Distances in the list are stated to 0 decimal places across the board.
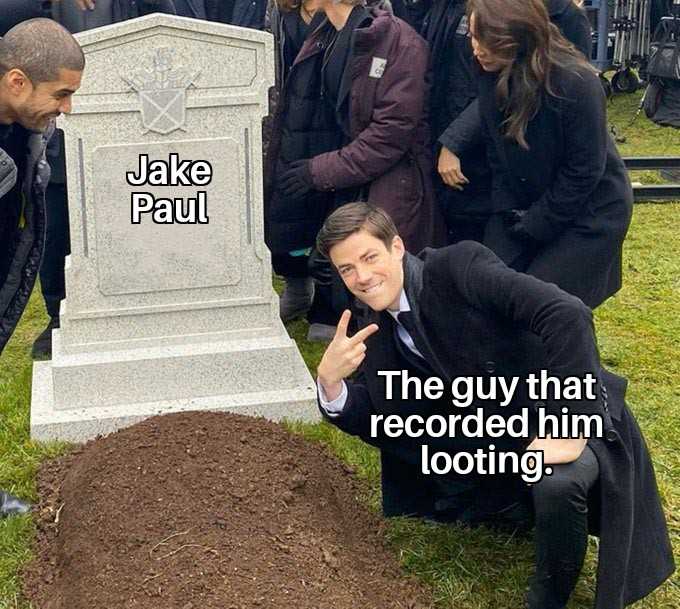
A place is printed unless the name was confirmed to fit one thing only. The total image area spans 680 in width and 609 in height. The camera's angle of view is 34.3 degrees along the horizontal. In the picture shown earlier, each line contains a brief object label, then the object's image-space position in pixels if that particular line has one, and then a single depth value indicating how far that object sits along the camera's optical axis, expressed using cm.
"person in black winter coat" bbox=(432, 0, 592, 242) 474
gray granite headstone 438
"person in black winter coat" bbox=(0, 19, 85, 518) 356
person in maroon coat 479
